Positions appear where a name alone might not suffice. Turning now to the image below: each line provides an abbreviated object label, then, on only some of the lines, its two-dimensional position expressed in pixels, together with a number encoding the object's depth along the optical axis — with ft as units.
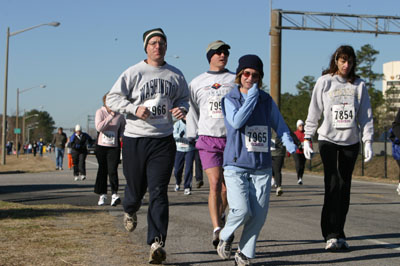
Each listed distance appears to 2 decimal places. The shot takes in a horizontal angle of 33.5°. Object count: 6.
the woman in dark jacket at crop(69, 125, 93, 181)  70.54
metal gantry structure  101.76
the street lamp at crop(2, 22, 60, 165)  124.06
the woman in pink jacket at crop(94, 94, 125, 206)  36.81
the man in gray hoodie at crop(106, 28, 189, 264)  20.81
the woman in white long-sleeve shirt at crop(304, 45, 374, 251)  23.43
